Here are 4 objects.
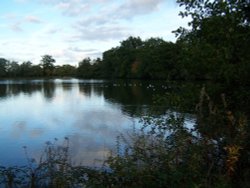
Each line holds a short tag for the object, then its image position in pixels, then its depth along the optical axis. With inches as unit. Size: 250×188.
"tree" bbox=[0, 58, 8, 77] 4427.8
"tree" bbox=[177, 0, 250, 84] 219.1
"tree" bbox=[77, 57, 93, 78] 3993.9
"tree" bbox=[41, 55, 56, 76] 4657.4
